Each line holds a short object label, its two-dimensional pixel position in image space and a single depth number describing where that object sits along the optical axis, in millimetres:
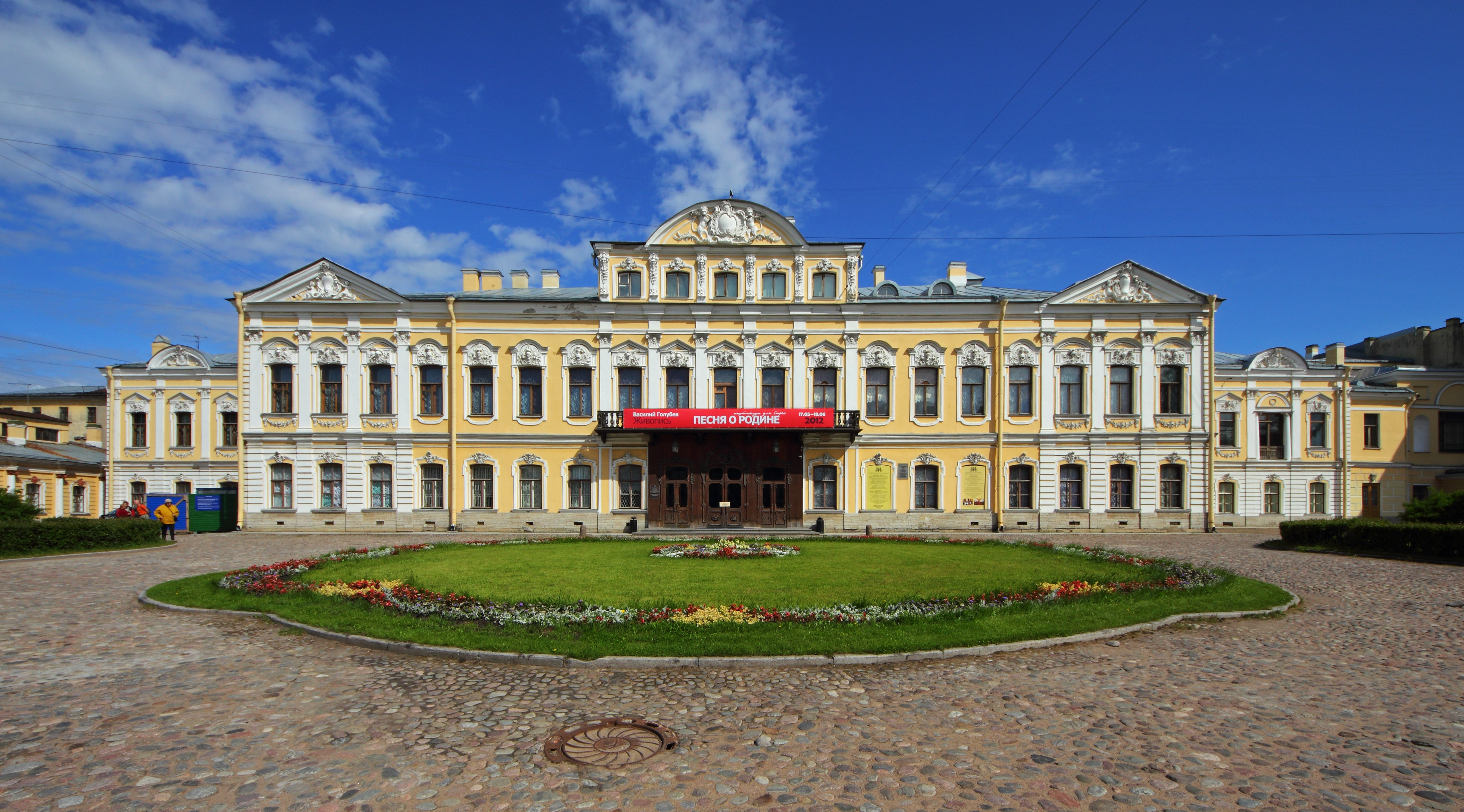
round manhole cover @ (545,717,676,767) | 5430
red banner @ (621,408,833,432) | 26969
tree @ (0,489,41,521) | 21391
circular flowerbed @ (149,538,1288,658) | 8945
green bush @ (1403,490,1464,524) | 21078
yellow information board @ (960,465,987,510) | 28594
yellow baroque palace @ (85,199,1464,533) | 28500
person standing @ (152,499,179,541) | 24469
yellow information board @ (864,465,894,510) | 28547
